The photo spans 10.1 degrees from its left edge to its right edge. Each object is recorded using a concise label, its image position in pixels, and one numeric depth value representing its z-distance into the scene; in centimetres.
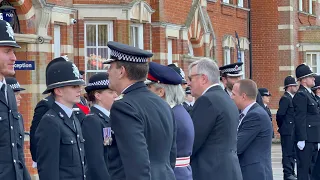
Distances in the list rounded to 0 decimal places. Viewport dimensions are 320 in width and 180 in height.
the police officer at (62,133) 1696
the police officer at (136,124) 1392
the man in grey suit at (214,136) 1872
